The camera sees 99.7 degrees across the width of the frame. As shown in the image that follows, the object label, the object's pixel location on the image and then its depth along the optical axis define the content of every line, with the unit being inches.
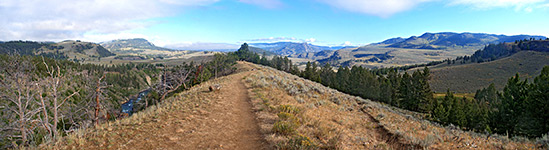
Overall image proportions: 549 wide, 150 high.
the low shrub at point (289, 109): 531.7
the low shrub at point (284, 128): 373.4
